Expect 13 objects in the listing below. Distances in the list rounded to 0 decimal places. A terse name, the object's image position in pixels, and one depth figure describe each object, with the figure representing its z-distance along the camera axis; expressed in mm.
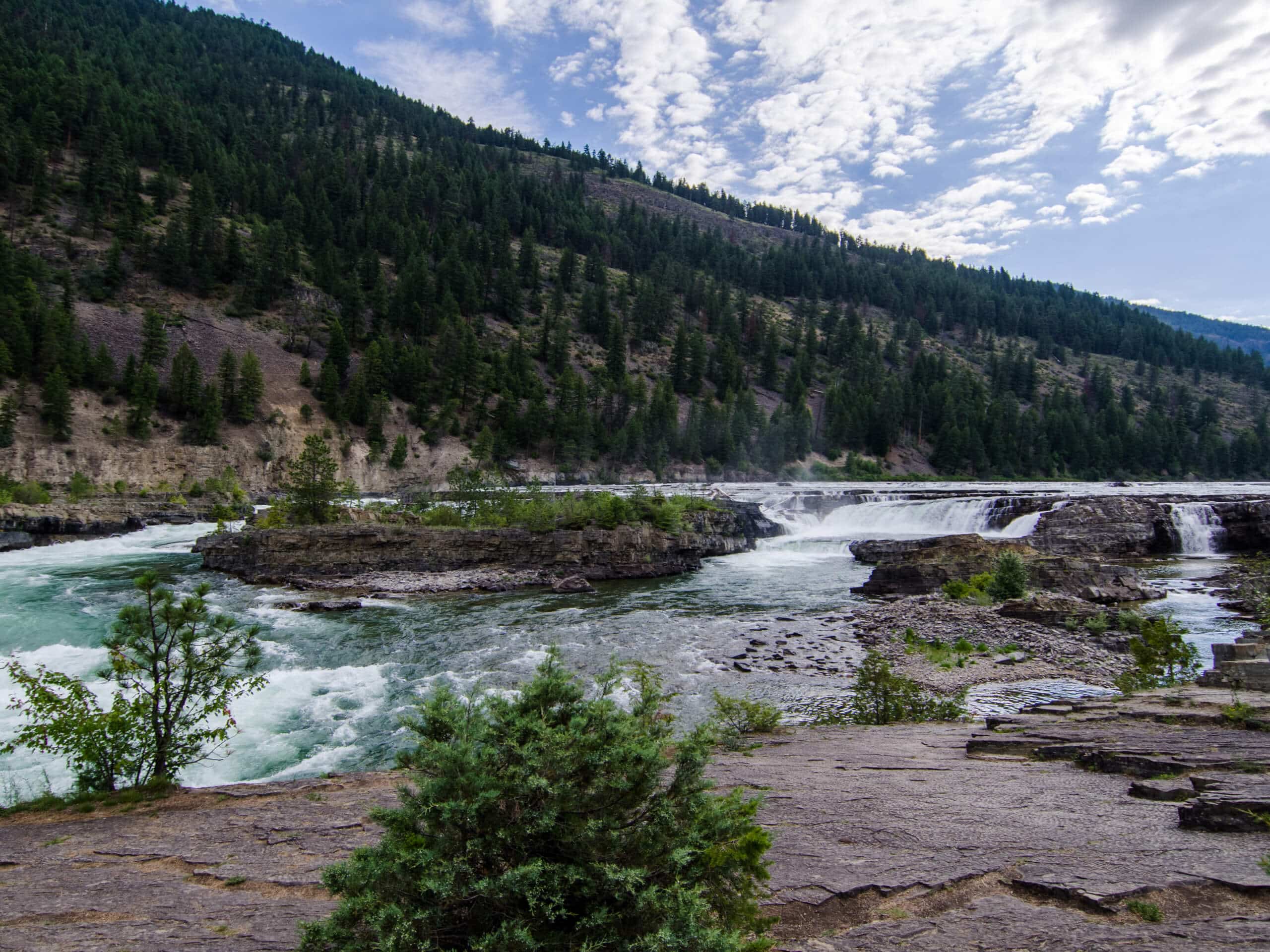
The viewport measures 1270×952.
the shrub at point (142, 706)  8742
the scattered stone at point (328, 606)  24500
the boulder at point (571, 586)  29828
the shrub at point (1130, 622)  19692
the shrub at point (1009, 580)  24391
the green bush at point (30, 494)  45938
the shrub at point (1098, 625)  20047
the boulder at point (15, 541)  36812
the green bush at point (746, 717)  11453
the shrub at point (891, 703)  12508
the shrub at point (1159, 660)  13625
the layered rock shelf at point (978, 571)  25734
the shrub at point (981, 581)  26156
